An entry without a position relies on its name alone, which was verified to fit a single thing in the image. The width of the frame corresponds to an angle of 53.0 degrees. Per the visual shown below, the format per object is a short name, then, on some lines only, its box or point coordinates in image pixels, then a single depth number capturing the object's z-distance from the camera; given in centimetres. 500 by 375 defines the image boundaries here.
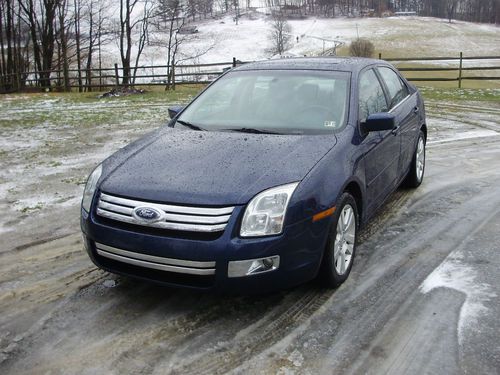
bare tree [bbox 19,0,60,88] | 3111
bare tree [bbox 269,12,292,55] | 7893
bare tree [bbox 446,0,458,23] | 10956
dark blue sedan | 286
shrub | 4812
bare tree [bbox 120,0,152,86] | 3244
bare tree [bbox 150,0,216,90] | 3734
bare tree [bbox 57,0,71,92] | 3250
